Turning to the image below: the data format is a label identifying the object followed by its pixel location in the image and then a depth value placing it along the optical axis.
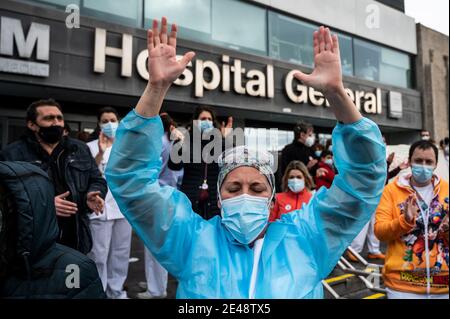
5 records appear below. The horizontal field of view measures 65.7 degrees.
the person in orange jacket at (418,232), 2.07
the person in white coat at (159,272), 2.97
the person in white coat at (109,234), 2.67
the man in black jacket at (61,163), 1.84
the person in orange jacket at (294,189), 3.14
